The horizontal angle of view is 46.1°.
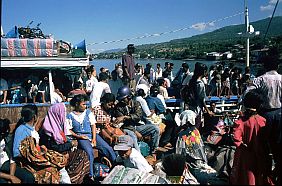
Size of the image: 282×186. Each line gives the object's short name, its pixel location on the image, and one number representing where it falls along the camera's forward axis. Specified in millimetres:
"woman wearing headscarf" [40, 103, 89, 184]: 4469
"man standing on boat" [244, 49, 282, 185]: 3986
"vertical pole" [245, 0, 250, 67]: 11703
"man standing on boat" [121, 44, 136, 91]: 7801
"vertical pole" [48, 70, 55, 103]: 9434
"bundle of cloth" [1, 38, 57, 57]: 9523
